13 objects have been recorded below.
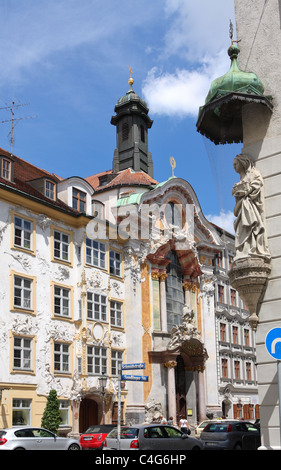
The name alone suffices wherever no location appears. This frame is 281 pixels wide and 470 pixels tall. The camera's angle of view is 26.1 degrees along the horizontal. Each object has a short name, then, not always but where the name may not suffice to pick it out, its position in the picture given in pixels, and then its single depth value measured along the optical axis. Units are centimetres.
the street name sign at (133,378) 2170
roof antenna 4073
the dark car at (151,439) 1969
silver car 2072
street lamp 3143
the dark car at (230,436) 2333
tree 3159
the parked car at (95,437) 2711
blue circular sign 948
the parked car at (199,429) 3514
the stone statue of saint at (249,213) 1216
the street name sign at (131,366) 2253
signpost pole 1886
